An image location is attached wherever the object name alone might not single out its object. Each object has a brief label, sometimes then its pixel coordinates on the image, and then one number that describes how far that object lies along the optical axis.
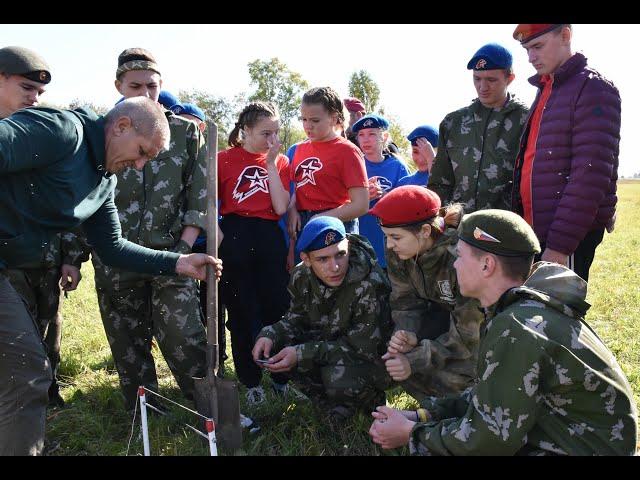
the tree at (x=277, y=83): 47.50
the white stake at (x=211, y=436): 2.84
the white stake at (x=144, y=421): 3.37
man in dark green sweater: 2.86
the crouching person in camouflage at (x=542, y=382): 2.31
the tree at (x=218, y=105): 48.12
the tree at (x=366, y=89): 39.44
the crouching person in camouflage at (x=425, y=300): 3.75
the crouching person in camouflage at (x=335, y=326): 4.05
